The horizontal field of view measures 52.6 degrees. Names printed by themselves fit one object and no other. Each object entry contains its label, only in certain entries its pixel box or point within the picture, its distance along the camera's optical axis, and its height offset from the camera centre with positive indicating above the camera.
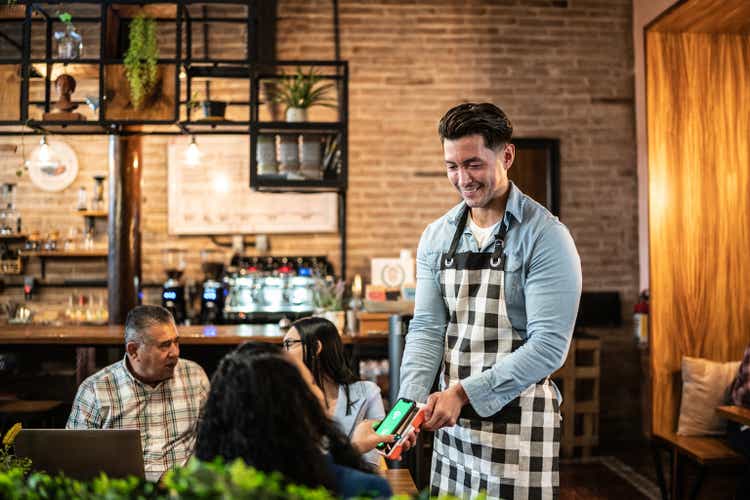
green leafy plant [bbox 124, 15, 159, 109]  4.96 +1.36
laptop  2.01 -0.48
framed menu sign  7.08 +0.58
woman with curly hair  1.35 -0.28
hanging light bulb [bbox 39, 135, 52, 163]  5.48 +0.89
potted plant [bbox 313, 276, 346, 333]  4.70 -0.24
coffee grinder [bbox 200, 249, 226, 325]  6.63 -0.29
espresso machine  6.59 -0.25
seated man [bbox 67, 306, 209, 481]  3.02 -0.52
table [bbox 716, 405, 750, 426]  3.55 -0.70
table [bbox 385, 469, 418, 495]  2.10 -0.63
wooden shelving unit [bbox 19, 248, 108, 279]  6.95 +0.15
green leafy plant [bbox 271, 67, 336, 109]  5.61 +1.31
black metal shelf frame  4.96 +1.21
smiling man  2.05 -0.16
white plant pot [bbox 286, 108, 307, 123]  5.51 +1.12
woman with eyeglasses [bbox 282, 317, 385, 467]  2.82 -0.40
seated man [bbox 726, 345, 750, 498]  3.73 -0.84
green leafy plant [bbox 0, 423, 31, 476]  1.85 -0.48
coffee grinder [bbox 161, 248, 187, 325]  6.66 -0.14
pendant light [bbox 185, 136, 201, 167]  5.75 +0.89
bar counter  4.52 -0.41
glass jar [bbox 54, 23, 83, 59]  5.07 +1.51
